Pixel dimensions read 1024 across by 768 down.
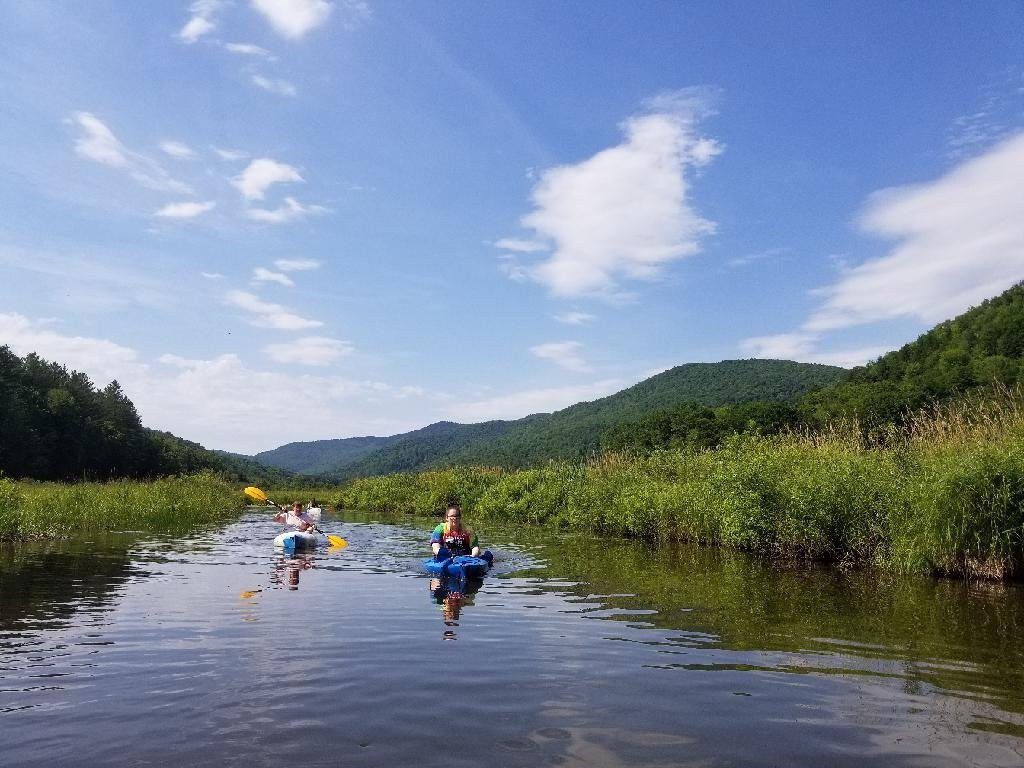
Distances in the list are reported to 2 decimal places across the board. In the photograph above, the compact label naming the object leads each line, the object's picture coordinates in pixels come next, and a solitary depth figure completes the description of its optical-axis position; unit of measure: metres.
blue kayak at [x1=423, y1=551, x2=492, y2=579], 12.62
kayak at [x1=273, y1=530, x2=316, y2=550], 17.16
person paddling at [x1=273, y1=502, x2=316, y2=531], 20.00
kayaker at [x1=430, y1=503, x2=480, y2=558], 14.64
